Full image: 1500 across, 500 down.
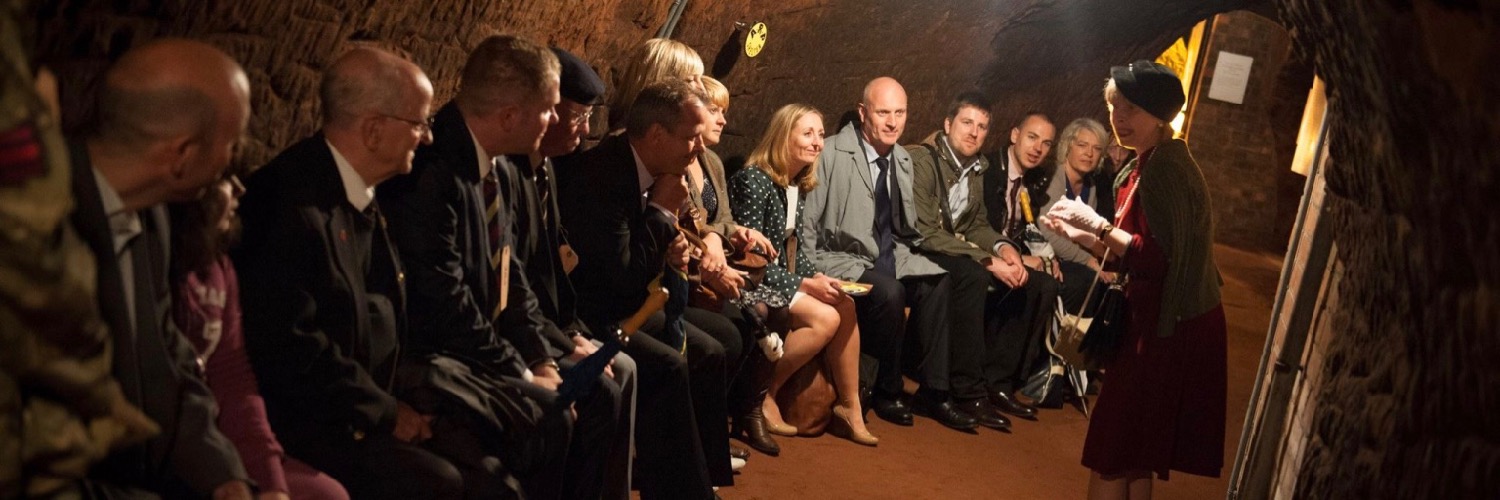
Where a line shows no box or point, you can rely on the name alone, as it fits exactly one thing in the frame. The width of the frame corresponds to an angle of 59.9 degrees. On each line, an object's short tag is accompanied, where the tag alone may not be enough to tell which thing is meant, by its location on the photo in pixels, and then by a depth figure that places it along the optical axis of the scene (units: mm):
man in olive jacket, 6195
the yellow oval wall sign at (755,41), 6039
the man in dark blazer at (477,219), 3193
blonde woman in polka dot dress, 5277
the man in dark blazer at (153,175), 2045
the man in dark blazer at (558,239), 3715
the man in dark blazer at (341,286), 2666
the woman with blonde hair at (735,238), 4938
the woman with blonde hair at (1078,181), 6625
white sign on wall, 14883
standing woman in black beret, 3771
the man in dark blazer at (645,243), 4035
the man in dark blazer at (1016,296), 6328
